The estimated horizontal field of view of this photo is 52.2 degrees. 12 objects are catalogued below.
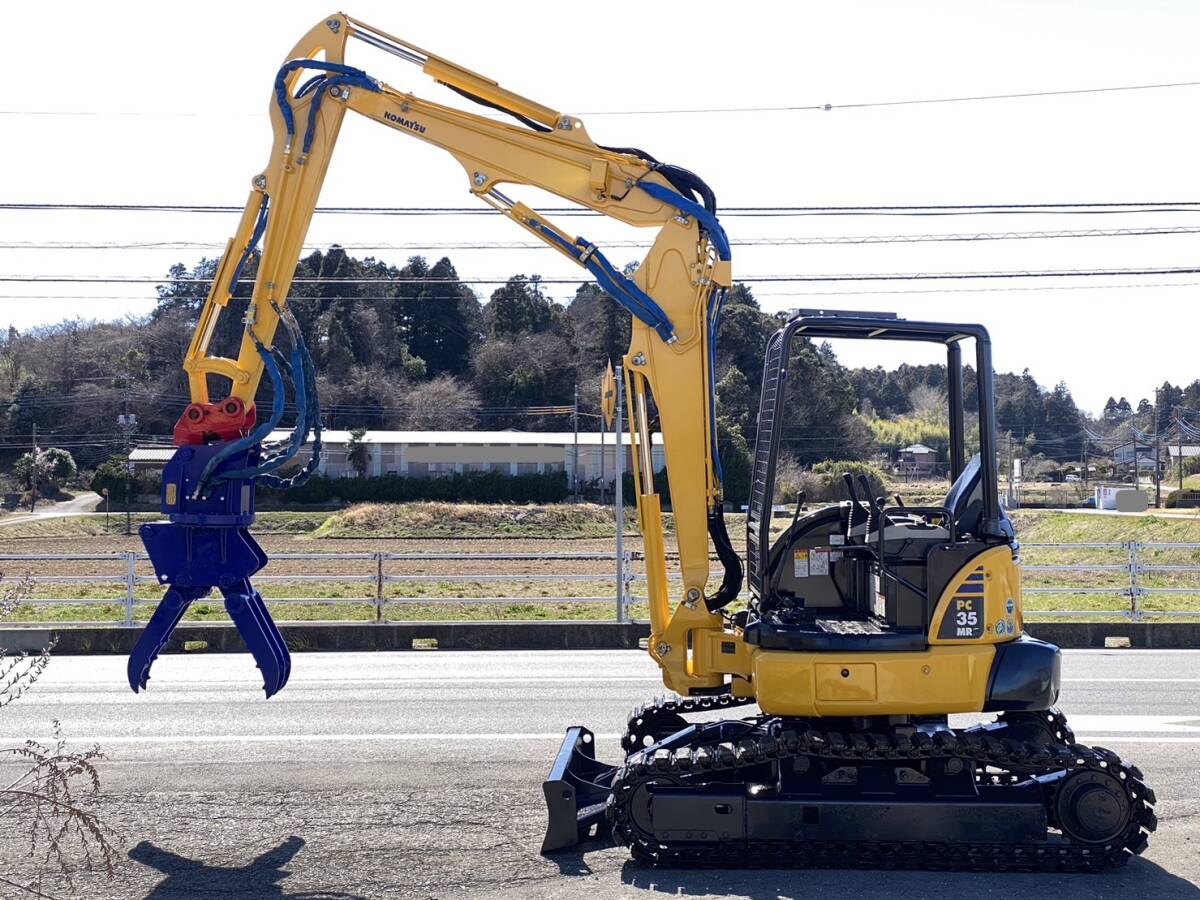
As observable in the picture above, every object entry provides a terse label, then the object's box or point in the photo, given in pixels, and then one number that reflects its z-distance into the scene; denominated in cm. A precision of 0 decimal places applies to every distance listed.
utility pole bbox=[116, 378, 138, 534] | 6109
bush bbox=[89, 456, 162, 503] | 5934
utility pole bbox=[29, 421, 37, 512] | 6094
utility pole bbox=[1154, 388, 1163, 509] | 5550
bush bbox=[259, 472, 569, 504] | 5959
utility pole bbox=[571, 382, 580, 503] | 6128
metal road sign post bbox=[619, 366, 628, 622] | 1614
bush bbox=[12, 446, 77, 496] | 6419
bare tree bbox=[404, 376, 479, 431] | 7412
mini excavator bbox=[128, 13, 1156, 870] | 657
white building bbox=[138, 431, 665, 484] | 6288
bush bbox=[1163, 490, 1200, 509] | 5356
